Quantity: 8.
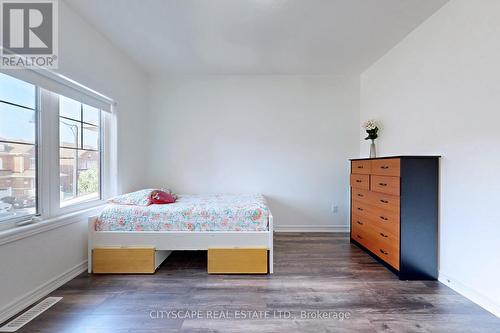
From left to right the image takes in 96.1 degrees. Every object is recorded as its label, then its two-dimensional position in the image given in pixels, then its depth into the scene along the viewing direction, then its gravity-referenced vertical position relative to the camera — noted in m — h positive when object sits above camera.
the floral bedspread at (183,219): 2.29 -0.56
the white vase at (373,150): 3.11 +0.22
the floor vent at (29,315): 1.50 -1.09
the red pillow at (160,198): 2.62 -0.39
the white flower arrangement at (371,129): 3.11 +0.51
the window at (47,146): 1.68 +0.16
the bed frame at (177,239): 2.27 -0.75
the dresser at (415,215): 2.11 -0.47
